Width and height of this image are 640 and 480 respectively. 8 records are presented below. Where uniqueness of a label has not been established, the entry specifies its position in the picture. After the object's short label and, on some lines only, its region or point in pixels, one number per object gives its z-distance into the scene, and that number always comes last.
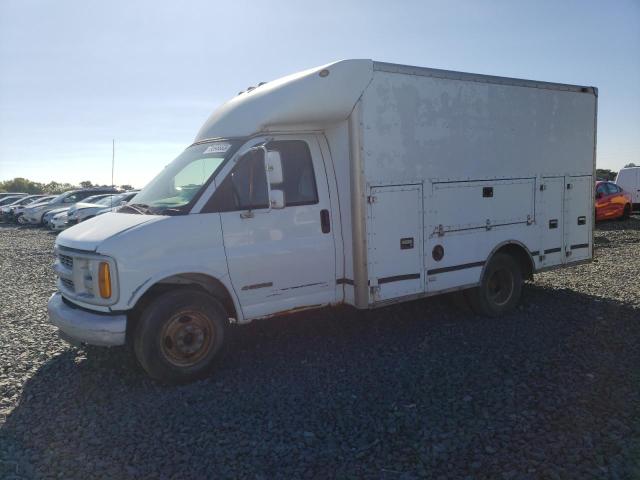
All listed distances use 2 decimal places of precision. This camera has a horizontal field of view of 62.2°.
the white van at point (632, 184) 21.39
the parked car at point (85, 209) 20.44
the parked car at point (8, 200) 35.19
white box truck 4.83
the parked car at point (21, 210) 28.27
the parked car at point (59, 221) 22.53
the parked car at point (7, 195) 38.07
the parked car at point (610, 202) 19.02
